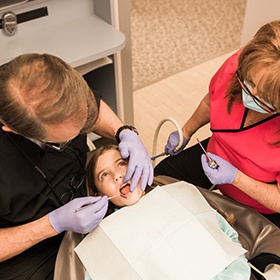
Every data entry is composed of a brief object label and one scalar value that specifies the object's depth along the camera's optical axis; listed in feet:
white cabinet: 5.71
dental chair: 4.24
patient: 4.56
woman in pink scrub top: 3.94
